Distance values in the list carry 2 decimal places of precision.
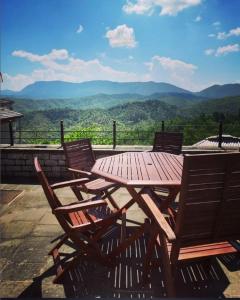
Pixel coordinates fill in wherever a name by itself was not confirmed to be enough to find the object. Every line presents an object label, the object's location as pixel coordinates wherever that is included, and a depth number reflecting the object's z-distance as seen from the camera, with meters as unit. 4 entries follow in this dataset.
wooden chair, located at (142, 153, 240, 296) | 1.91
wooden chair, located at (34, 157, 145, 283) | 2.54
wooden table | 2.82
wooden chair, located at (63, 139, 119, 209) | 3.55
